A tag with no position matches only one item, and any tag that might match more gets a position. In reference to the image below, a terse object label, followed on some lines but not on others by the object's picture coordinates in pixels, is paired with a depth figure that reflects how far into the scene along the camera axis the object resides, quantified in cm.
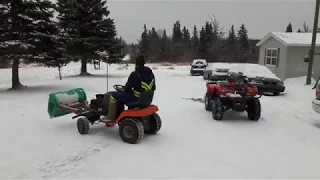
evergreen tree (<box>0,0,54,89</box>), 1210
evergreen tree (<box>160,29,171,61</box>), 6844
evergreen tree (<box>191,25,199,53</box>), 7381
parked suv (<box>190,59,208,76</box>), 2708
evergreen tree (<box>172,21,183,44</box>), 8486
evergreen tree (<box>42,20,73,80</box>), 1298
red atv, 805
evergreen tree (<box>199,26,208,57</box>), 6250
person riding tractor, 577
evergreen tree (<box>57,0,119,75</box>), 2056
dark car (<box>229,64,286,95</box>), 1347
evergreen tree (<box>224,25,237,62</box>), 4520
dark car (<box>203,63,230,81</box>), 1816
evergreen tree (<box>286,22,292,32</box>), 8425
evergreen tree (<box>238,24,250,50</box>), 5627
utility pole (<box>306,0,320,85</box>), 1718
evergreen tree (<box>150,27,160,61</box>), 6765
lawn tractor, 579
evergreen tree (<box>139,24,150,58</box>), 7014
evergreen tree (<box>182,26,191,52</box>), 7660
